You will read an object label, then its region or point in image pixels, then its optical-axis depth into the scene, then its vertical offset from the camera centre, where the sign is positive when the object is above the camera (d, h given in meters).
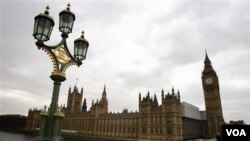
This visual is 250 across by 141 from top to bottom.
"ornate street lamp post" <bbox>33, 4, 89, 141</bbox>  6.11 +2.35
